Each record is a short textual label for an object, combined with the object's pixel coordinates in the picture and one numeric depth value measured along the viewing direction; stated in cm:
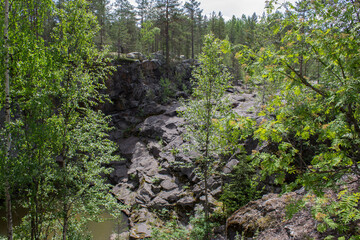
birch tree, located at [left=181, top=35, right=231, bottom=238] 1049
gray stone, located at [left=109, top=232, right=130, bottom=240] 1220
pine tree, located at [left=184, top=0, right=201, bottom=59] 3972
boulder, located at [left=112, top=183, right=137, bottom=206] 1642
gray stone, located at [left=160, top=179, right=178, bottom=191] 1553
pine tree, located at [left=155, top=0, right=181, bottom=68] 3101
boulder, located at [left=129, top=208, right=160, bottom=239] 1193
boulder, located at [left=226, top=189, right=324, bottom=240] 618
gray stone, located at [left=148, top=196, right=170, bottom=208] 1424
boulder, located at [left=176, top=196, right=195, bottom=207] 1337
